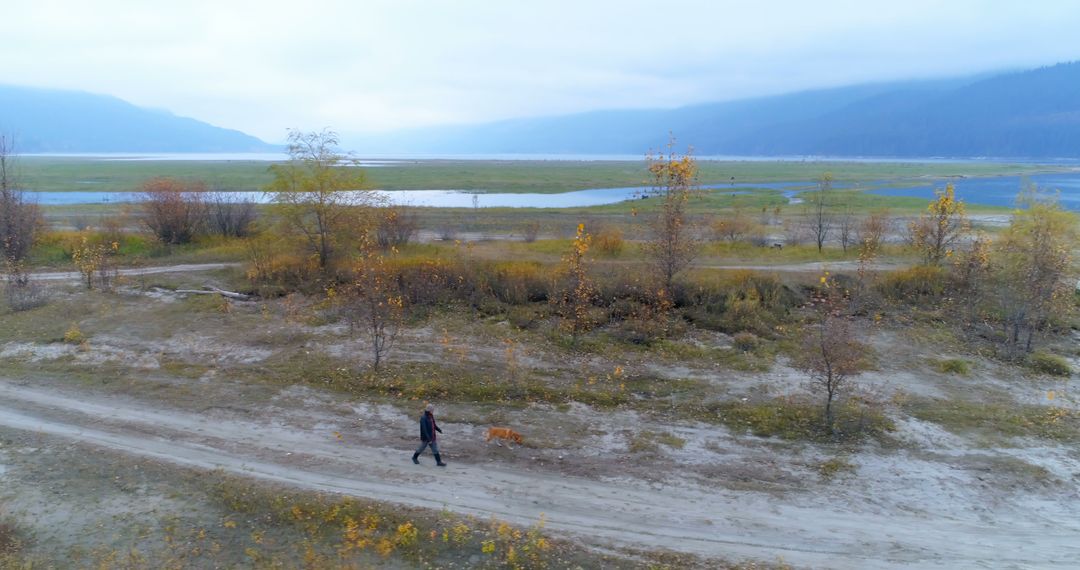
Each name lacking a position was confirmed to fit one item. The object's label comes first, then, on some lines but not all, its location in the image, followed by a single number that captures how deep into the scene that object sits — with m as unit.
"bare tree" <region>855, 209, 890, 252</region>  32.31
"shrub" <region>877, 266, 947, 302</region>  26.06
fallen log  26.54
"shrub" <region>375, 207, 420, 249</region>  32.59
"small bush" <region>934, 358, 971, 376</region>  18.61
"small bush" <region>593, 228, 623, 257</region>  32.95
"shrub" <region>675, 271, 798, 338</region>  23.00
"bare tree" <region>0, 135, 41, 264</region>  30.72
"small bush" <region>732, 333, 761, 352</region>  20.80
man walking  12.73
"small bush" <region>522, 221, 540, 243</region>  38.18
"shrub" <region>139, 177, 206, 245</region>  36.28
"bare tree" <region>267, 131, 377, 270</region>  29.06
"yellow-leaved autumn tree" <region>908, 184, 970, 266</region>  27.83
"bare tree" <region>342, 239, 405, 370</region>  18.50
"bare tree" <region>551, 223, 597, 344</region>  21.08
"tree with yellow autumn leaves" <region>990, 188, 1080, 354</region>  20.39
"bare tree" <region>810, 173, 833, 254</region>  34.85
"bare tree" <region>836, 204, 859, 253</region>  34.56
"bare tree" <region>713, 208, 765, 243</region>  38.84
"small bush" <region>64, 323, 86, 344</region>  20.08
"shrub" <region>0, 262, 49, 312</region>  23.62
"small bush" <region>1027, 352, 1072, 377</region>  18.53
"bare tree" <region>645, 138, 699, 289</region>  23.27
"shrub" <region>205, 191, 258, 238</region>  38.47
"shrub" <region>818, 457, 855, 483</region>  12.65
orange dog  13.80
